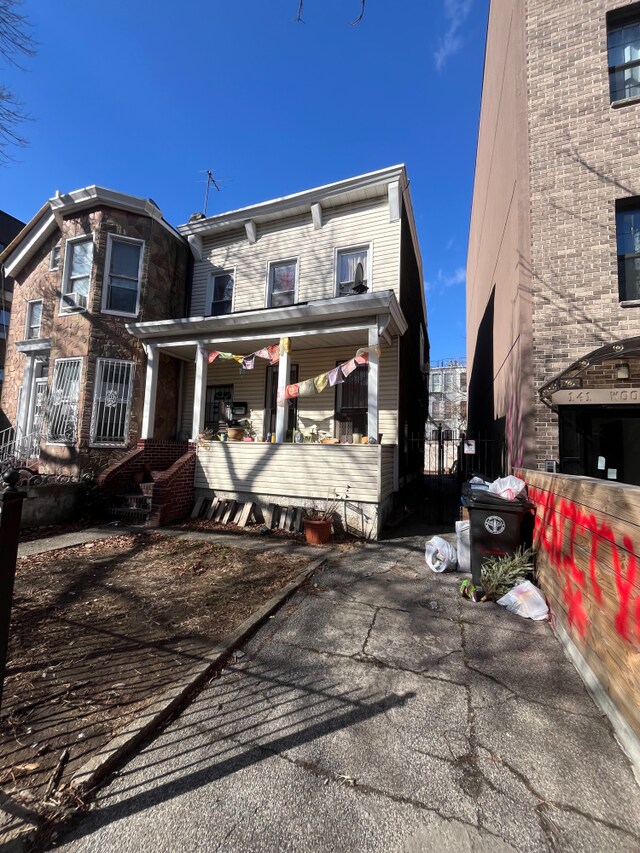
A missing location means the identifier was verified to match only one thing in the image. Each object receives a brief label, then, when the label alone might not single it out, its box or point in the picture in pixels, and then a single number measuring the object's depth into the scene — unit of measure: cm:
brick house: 927
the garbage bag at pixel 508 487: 474
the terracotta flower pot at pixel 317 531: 639
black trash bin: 450
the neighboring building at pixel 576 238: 573
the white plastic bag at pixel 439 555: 507
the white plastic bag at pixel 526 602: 375
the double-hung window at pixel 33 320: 1223
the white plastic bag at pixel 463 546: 506
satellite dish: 810
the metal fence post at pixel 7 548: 198
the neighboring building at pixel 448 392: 3991
